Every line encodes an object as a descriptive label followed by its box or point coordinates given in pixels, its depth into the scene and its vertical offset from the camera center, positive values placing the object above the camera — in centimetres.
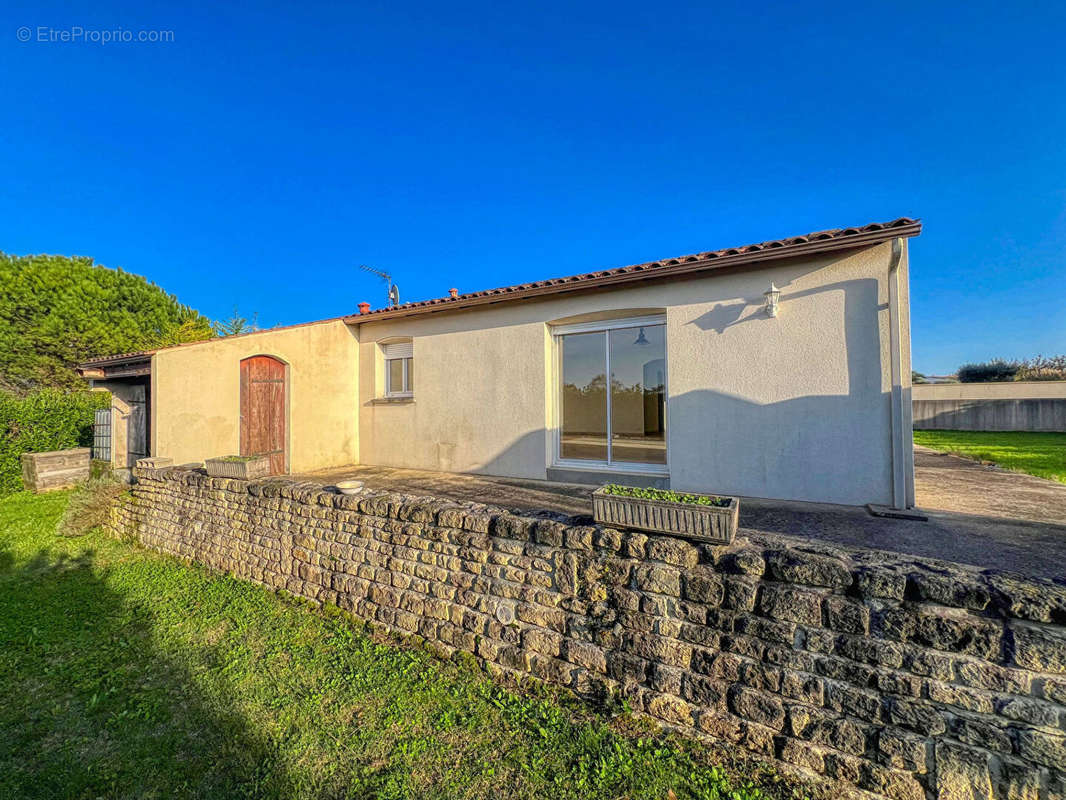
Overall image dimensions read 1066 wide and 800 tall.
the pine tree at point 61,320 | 1650 +421
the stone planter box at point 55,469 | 891 -116
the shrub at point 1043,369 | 2141 +237
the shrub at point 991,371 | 2228 +231
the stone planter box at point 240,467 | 500 -63
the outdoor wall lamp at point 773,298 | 490 +141
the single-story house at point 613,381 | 458 +54
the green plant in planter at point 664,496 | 260 -56
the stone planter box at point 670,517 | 245 -66
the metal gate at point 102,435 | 902 -39
